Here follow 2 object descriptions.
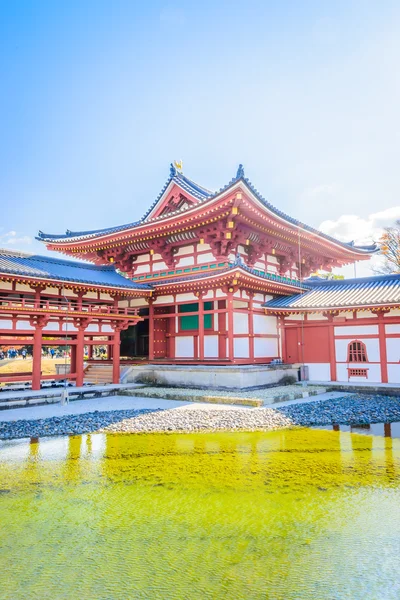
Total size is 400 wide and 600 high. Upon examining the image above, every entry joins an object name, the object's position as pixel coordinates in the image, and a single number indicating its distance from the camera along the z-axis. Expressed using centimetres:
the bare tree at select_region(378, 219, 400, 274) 3403
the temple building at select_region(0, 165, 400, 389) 1589
